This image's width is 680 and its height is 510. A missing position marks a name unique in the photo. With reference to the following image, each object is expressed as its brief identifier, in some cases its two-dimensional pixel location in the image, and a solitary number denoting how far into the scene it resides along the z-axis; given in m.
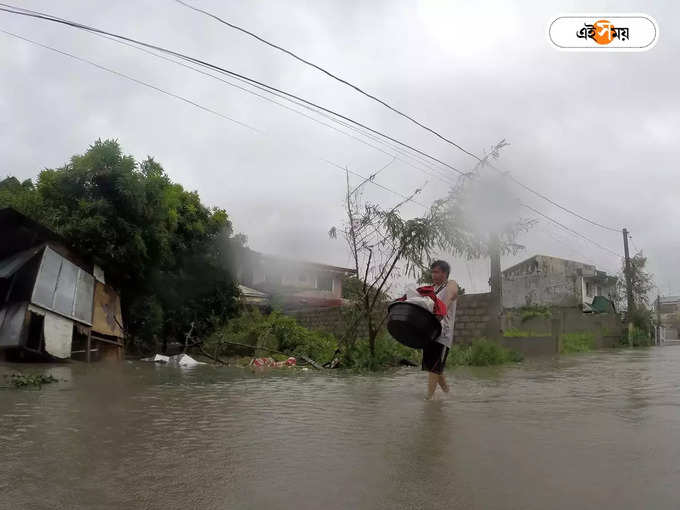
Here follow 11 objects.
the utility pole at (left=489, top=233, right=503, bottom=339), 13.66
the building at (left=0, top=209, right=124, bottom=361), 11.15
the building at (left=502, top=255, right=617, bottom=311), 40.97
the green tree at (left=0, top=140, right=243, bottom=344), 13.84
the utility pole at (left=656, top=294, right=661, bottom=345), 31.72
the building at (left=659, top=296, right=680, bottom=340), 47.91
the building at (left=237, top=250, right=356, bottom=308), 31.19
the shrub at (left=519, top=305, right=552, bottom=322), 19.20
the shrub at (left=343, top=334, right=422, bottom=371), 10.34
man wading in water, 5.77
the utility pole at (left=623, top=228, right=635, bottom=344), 29.80
